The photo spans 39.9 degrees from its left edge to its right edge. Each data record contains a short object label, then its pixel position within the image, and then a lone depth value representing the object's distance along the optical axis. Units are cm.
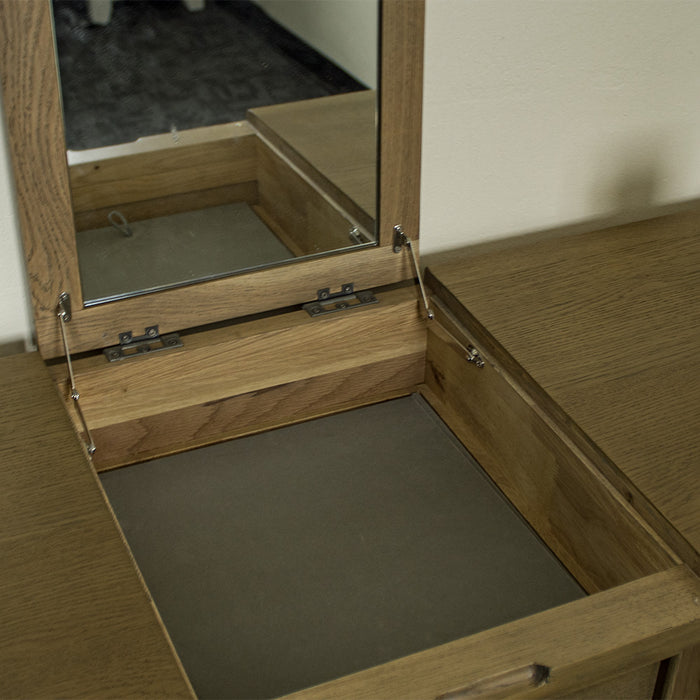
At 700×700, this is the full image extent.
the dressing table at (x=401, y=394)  79
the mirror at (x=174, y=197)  96
